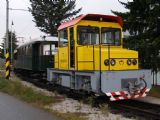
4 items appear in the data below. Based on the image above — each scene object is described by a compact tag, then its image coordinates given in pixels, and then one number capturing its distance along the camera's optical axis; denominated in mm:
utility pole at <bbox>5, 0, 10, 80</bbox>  27592
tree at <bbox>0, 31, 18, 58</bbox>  92650
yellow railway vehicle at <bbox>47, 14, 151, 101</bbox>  14367
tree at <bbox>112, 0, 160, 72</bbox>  17859
